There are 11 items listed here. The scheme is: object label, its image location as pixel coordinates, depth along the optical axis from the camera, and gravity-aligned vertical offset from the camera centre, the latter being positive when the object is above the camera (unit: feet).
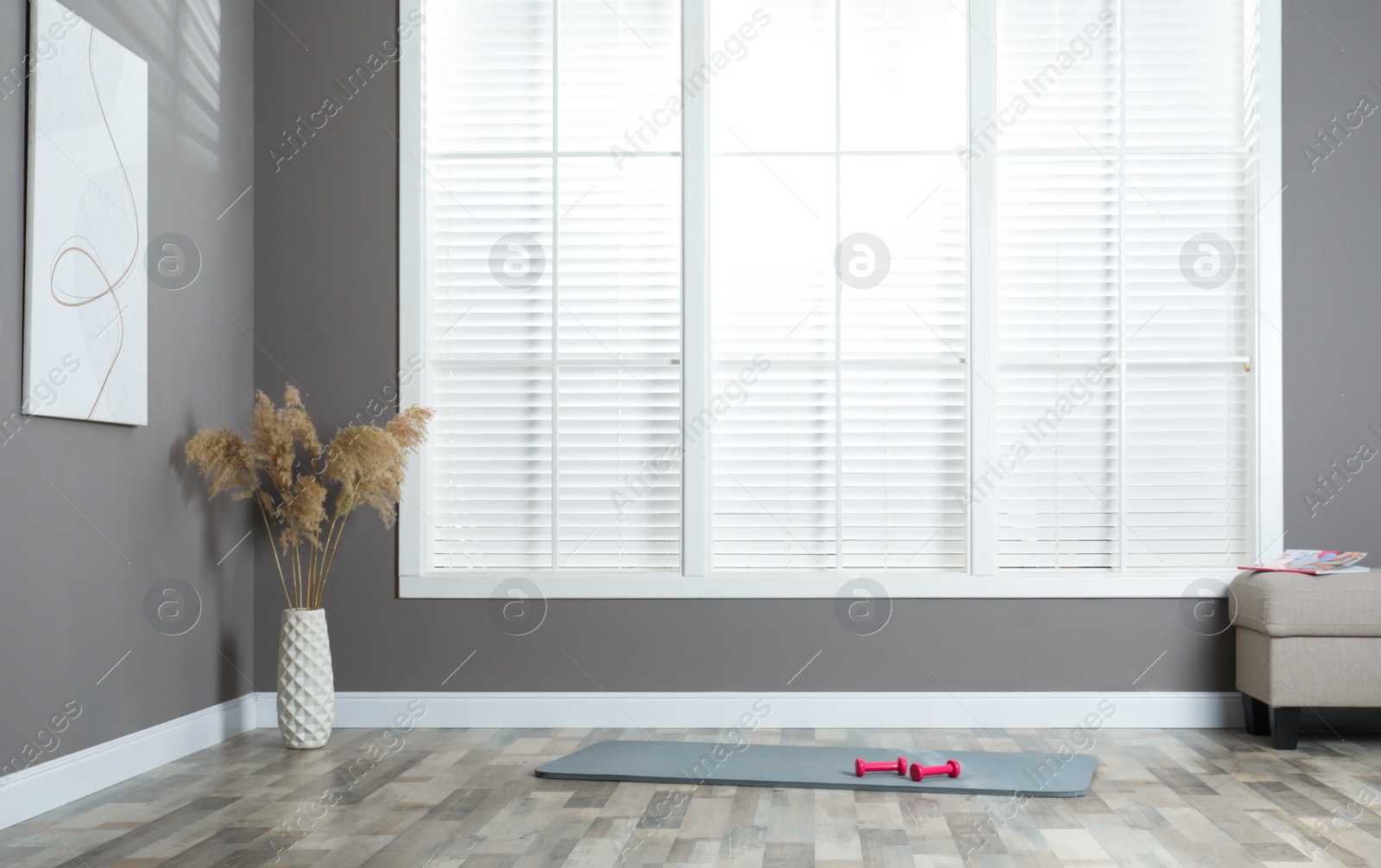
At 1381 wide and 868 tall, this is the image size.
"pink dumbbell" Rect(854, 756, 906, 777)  10.74 -3.10
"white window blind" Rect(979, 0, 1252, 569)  14.03 +2.18
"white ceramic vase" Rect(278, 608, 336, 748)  12.44 -2.65
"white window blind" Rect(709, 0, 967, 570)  14.14 +2.18
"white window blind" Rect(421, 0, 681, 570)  14.21 +2.11
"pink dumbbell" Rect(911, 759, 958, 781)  10.64 -3.08
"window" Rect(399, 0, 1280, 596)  14.06 +2.15
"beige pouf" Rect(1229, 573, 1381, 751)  12.17 -2.11
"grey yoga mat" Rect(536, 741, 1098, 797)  10.54 -3.24
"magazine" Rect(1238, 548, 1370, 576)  12.66 -1.23
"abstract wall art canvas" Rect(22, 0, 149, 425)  10.03 +2.18
